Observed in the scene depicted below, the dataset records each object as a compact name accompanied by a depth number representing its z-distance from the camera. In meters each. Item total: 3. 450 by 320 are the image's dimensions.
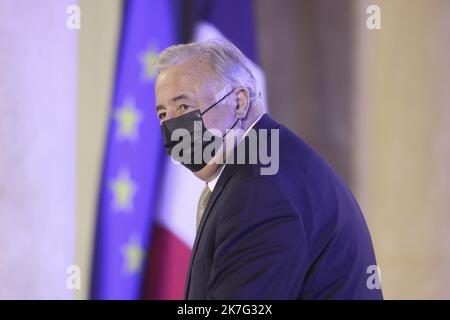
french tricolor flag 7.65
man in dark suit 3.05
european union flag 7.45
